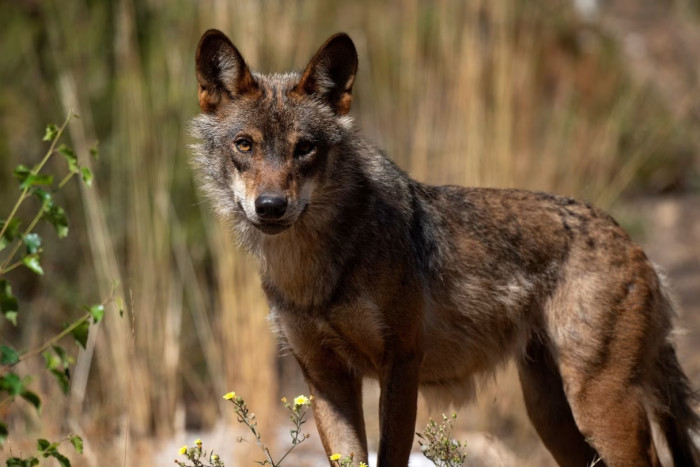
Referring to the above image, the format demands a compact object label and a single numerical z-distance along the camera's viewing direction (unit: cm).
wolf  859
